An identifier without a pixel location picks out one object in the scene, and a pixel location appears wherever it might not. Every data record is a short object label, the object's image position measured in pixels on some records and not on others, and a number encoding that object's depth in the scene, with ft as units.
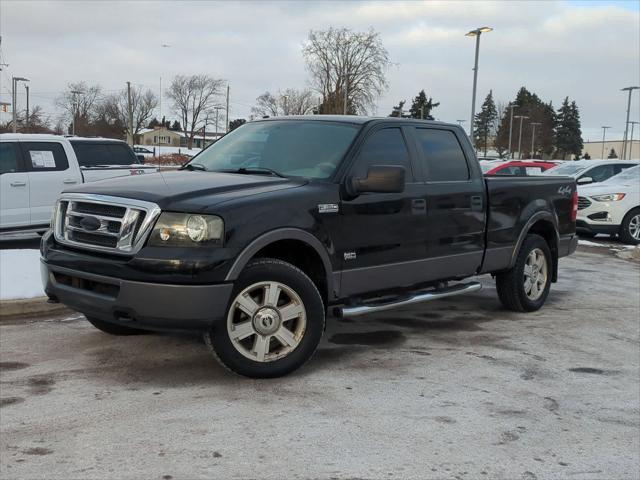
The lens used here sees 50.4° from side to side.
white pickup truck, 35.88
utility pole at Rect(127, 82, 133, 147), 197.36
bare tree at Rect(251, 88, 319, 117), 270.26
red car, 65.21
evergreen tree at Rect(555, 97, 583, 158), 359.25
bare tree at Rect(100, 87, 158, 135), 298.56
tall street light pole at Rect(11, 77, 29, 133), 164.14
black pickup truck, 14.14
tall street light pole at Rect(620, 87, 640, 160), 182.29
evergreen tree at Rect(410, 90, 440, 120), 273.75
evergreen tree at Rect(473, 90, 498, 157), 369.50
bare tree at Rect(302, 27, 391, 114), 242.78
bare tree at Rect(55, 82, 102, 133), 283.38
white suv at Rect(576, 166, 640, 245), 46.83
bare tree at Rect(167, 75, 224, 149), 340.18
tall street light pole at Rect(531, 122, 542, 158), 286.87
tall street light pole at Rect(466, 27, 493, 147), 100.89
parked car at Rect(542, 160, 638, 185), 57.77
